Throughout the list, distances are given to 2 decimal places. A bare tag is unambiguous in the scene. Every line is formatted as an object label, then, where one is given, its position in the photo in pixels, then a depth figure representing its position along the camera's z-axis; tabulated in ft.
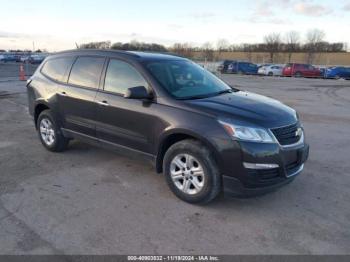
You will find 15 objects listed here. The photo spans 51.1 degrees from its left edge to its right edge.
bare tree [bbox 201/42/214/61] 242.33
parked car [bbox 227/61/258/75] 135.13
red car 121.80
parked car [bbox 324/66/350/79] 116.98
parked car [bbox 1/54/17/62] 212.43
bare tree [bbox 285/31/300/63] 288.55
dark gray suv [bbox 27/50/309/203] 13.32
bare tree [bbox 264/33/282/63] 269.44
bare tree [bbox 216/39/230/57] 332.10
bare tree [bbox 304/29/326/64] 275.18
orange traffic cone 74.23
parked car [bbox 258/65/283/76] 129.64
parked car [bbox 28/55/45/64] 175.40
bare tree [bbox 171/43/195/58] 249.51
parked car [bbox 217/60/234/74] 136.87
